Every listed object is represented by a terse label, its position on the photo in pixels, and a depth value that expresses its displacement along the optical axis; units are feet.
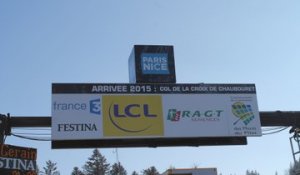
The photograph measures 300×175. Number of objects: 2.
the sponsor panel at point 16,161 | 58.23
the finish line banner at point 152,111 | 66.28
